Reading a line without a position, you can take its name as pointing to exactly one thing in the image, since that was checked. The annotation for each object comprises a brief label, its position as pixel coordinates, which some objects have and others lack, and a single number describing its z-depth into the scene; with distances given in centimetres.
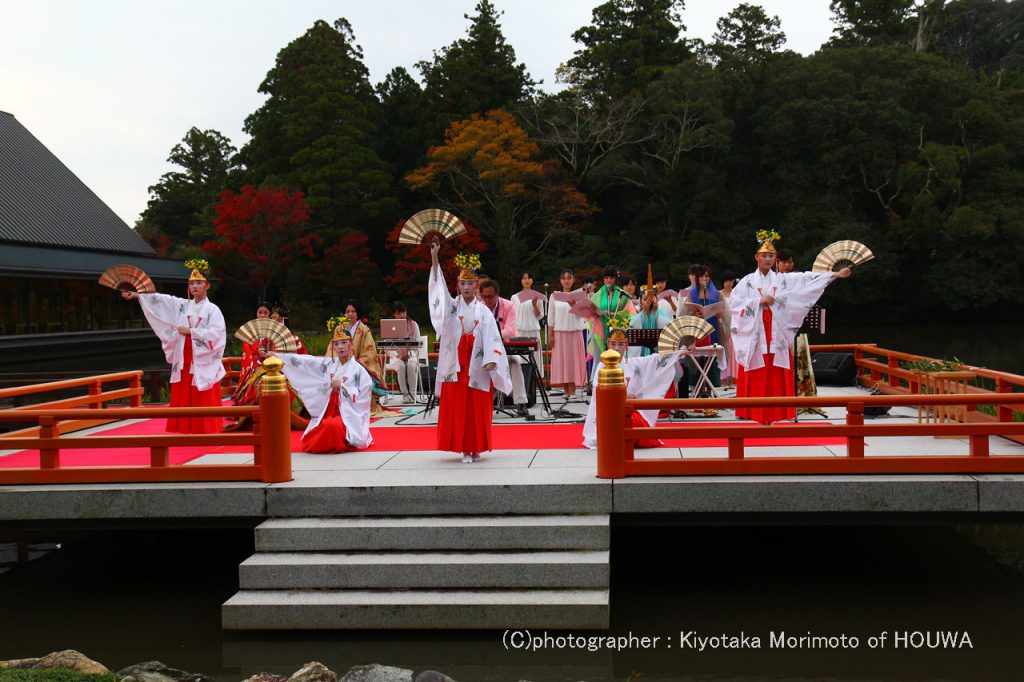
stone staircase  576
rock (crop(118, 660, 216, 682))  509
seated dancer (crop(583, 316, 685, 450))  777
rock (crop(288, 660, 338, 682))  502
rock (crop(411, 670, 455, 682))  497
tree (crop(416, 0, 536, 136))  3528
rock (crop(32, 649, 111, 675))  519
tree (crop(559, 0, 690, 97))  3494
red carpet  802
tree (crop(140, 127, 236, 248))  4025
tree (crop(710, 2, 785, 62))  3803
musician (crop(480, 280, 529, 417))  990
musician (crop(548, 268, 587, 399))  1200
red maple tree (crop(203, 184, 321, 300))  2983
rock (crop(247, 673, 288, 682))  511
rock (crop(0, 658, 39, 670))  525
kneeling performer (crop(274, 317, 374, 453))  793
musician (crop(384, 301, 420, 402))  1167
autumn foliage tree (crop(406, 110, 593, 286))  3073
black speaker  1258
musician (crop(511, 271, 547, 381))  1232
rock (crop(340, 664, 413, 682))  500
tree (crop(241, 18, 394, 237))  3275
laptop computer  1116
